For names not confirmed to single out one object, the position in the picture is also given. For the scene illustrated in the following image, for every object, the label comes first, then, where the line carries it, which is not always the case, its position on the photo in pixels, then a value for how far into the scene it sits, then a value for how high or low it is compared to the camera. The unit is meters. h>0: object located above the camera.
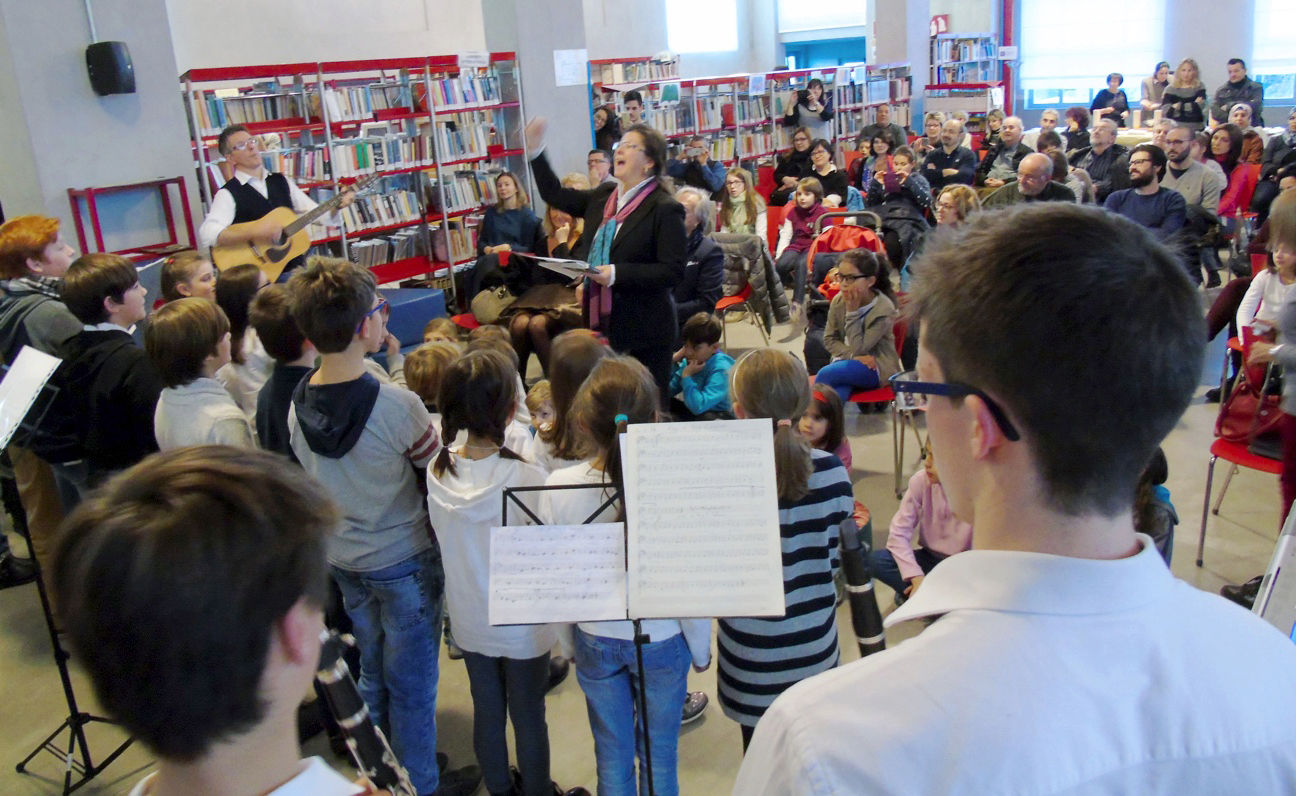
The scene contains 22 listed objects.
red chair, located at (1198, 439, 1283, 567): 3.34 -1.26
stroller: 5.47 -0.80
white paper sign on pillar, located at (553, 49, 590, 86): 8.17 +0.58
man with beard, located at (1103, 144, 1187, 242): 6.19 -0.68
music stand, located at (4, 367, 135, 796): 2.77 -1.58
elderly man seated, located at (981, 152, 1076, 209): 5.91 -0.49
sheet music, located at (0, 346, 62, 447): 2.32 -0.47
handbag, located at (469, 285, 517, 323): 5.96 -0.93
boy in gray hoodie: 2.35 -0.81
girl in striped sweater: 2.22 -1.06
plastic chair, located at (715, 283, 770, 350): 6.13 -1.09
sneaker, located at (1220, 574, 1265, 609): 3.29 -1.68
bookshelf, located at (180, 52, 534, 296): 6.90 +0.10
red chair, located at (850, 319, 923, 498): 4.39 -1.23
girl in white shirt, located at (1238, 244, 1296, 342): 3.32 -0.77
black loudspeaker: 5.13 +0.56
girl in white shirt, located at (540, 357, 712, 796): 2.16 -1.11
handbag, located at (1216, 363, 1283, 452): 3.37 -1.12
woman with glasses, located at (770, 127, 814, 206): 9.87 -0.42
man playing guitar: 5.08 -0.17
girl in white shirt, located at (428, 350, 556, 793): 2.25 -0.86
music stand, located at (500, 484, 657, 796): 1.83 -0.90
